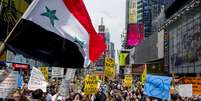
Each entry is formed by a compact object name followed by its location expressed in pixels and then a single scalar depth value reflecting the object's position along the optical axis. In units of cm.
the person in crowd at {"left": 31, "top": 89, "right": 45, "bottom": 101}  387
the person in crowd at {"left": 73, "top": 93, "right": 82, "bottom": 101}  515
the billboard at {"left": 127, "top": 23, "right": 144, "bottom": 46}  6839
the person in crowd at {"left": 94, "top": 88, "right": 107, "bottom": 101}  685
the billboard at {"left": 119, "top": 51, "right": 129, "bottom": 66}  6955
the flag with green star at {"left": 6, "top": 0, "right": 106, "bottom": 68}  304
